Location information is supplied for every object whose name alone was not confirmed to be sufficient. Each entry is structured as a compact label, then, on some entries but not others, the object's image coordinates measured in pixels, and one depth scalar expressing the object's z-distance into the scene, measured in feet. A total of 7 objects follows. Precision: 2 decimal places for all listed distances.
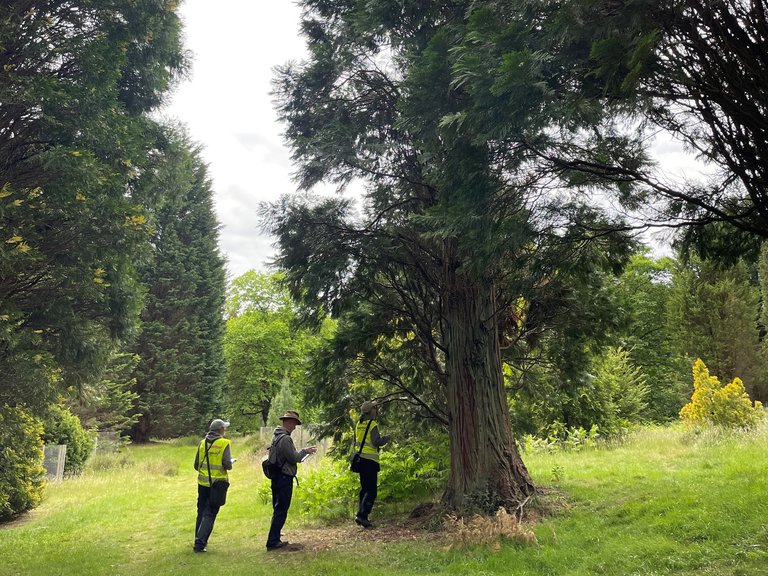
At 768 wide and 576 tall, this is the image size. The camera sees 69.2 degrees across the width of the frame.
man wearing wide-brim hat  23.09
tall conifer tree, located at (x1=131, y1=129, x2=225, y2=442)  93.97
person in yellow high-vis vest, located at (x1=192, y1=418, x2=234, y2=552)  23.84
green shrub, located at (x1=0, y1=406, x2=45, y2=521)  34.86
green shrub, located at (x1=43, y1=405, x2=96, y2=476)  53.67
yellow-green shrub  41.47
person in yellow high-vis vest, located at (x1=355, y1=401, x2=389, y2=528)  26.16
